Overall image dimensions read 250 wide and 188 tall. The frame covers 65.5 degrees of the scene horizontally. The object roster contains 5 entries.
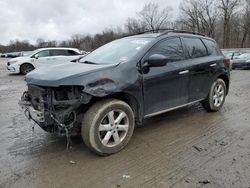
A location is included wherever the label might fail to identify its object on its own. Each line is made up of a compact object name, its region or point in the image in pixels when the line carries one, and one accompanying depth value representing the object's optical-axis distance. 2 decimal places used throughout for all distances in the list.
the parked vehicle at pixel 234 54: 15.59
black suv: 2.58
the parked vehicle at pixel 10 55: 41.00
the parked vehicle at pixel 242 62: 13.98
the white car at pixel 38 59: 11.28
